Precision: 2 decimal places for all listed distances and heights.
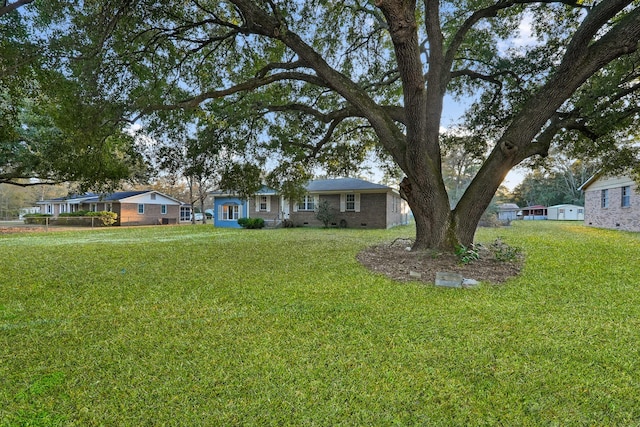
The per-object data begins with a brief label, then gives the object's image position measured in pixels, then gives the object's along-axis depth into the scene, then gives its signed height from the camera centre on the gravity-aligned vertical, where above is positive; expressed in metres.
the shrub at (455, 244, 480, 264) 6.04 -0.91
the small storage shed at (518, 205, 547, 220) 40.91 -0.23
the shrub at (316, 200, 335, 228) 18.48 +0.05
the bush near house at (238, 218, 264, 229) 19.20 -0.54
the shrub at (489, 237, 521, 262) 6.57 -0.98
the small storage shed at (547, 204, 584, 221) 35.78 -0.20
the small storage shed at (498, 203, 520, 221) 36.90 +0.21
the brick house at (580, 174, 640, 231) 14.80 +0.40
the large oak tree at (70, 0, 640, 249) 5.67 +3.32
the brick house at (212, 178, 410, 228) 18.14 +0.53
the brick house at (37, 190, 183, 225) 26.56 +1.01
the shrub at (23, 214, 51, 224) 26.09 -0.15
